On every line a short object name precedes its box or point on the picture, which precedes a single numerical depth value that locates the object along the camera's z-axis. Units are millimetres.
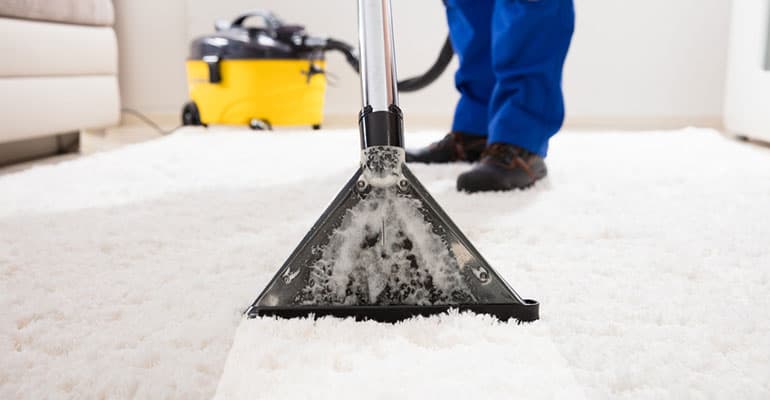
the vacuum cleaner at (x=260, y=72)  2264
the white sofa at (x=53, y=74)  1432
